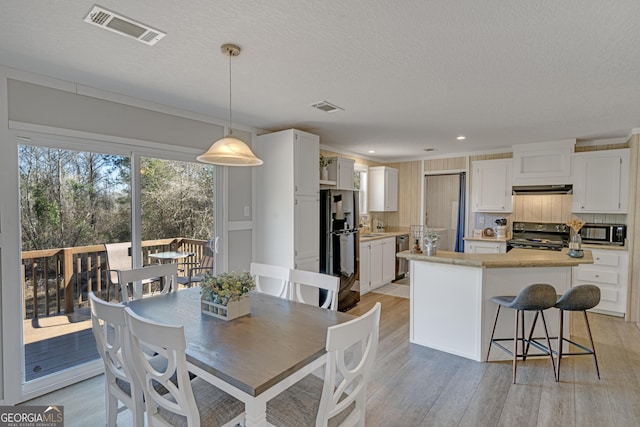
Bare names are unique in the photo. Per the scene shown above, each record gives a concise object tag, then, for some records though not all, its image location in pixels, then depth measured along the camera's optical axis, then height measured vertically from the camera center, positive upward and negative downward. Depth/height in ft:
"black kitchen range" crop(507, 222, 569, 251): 15.52 -1.45
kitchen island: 9.73 -2.60
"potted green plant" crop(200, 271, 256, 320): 6.43 -1.83
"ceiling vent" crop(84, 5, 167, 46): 5.36 +3.26
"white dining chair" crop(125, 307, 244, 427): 4.30 -2.73
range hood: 15.05 +0.93
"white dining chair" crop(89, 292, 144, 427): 5.32 -2.97
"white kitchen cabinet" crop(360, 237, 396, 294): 16.76 -3.13
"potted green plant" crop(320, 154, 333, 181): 14.71 +1.74
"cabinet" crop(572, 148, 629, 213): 13.89 +1.21
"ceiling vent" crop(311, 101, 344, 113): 10.10 +3.32
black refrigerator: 14.05 -1.54
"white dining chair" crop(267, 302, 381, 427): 4.32 -2.95
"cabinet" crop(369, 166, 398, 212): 20.11 +1.23
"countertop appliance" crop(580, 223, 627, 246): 14.15 -1.17
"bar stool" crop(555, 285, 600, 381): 8.32 -2.39
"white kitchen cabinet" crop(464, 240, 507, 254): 16.35 -2.06
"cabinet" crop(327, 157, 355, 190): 15.14 +1.70
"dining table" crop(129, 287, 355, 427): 4.32 -2.29
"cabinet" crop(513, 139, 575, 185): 15.05 +2.23
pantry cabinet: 12.33 +0.25
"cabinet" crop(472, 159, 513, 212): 16.98 +1.21
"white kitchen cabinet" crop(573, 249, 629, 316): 13.47 -2.99
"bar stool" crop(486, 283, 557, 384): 8.35 -2.45
